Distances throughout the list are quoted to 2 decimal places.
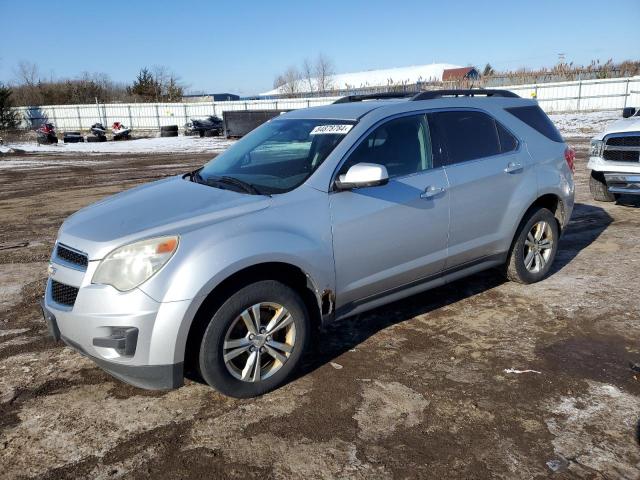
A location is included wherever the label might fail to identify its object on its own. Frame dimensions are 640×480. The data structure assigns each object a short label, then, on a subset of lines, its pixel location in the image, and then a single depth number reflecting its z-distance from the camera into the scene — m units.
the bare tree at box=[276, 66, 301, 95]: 81.06
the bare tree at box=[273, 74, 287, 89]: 87.44
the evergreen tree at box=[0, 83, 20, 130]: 46.31
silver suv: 3.00
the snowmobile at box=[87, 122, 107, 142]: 34.81
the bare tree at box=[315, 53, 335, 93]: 79.60
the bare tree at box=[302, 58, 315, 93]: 81.06
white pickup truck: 7.93
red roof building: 67.68
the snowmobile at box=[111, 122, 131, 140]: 36.00
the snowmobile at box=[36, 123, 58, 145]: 33.88
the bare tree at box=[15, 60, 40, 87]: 64.56
